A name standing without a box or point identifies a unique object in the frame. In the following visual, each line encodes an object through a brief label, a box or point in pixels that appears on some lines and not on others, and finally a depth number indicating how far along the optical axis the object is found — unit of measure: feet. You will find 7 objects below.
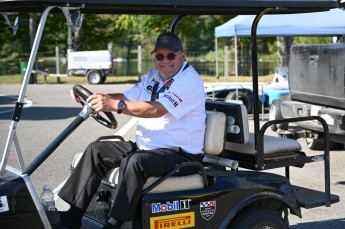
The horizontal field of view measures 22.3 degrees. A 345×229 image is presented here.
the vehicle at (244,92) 52.56
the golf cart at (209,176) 14.96
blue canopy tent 56.19
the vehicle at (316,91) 30.66
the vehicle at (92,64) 97.30
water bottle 15.60
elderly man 16.47
